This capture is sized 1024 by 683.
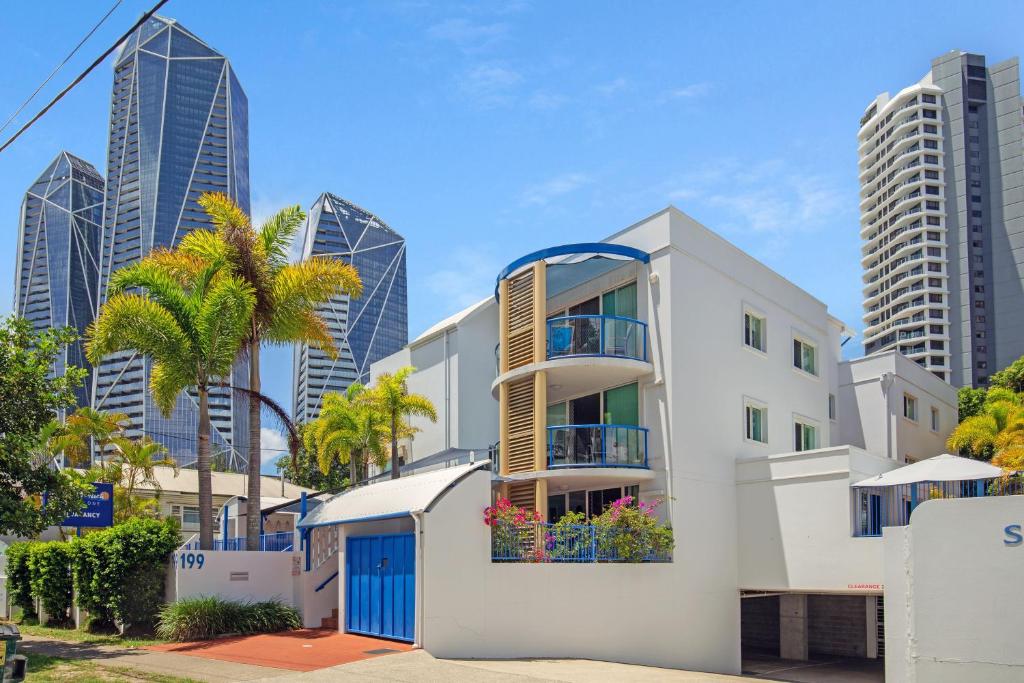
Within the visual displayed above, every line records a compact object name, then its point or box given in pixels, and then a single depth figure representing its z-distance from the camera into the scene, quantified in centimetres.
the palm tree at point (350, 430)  3334
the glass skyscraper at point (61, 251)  13225
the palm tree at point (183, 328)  2142
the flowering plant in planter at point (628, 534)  1933
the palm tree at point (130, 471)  3475
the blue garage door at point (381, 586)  1767
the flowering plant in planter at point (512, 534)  1786
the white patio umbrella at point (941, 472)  1808
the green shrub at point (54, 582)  2383
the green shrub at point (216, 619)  1905
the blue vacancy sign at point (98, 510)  2431
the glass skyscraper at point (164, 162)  12525
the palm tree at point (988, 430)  2967
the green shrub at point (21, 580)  2592
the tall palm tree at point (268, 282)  2272
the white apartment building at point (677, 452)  1972
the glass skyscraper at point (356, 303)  12450
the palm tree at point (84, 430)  3122
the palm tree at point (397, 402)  3112
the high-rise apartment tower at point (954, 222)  10119
